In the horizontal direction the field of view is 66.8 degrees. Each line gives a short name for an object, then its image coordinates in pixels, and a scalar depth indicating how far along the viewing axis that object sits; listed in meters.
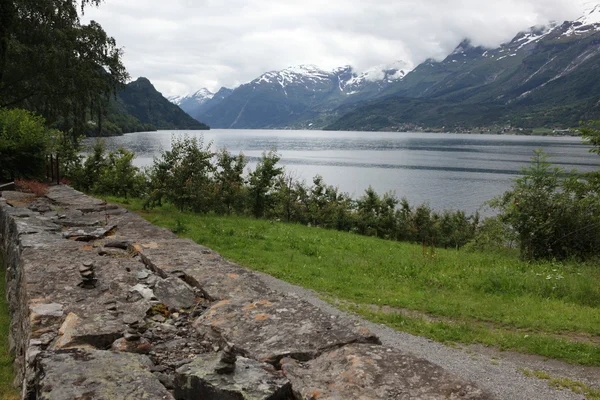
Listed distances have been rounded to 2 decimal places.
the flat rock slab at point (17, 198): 11.48
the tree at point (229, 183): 24.97
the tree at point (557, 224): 17.08
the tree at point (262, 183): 27.00
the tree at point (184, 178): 21.80
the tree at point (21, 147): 17.39
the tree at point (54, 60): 21.66
